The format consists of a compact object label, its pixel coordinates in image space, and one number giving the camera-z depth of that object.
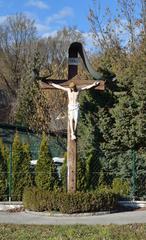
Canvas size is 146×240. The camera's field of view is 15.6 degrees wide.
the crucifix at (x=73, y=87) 12.95
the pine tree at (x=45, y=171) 14.41
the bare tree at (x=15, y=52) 50.81
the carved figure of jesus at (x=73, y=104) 13.01
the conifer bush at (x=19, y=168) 14.41
